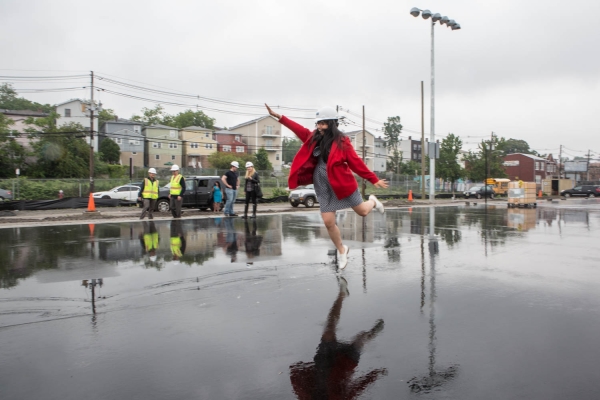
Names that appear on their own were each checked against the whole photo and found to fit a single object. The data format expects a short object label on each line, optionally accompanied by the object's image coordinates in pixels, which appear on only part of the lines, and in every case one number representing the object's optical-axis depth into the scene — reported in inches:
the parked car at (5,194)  1039.0
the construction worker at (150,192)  530.9
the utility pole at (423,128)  1323.8
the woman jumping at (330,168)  197.8
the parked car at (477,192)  1913.1
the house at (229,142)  3218.5
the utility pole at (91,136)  1193.7
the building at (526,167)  3535.9
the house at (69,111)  2987.2
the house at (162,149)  2866.6
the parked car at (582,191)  2273.7
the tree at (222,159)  2691.9
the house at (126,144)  2805.1
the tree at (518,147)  5708.7
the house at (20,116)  2407.7
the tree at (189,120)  3735.2
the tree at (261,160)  2871.1
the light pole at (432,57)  958.2
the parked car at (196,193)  834.8
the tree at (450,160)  1982.0
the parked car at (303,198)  1032.2
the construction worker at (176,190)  550.3
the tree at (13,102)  3791.8
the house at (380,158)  4005.9
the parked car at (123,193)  1282.0
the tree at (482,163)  2153.1
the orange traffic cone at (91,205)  743.1
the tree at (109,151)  2544.3
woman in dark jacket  563.2
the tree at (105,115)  3164.4
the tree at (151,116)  3597.4
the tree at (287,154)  4106.5
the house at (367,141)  3582.7
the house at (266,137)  3447.3
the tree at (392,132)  4215.1
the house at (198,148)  3016.7
